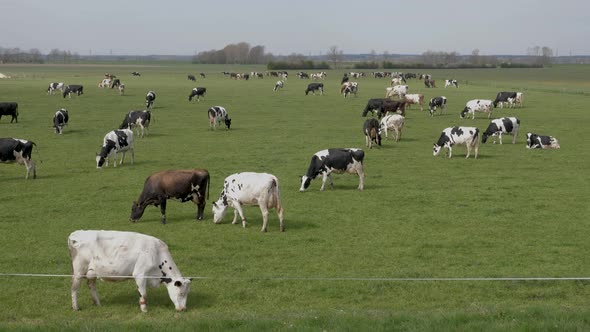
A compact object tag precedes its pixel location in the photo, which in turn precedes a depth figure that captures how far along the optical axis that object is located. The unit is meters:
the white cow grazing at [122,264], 11.88
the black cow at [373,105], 48.78
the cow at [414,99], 57.50
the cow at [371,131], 33.69
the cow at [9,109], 44.56
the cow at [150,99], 57.62
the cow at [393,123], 36.81
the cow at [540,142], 34.00
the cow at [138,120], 38.72
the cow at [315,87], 78.95
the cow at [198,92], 68.11
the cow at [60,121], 39.62
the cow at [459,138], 30.45
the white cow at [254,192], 17.28
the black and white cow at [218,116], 42.50
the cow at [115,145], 28.23
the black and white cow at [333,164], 22.88
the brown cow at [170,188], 18.48
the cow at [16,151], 25.38
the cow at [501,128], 35.53
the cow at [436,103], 52.41
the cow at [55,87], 75.00
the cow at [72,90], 68.82
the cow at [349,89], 74.44
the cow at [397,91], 71.62
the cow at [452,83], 98.40
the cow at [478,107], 48.91
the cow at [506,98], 58.50
